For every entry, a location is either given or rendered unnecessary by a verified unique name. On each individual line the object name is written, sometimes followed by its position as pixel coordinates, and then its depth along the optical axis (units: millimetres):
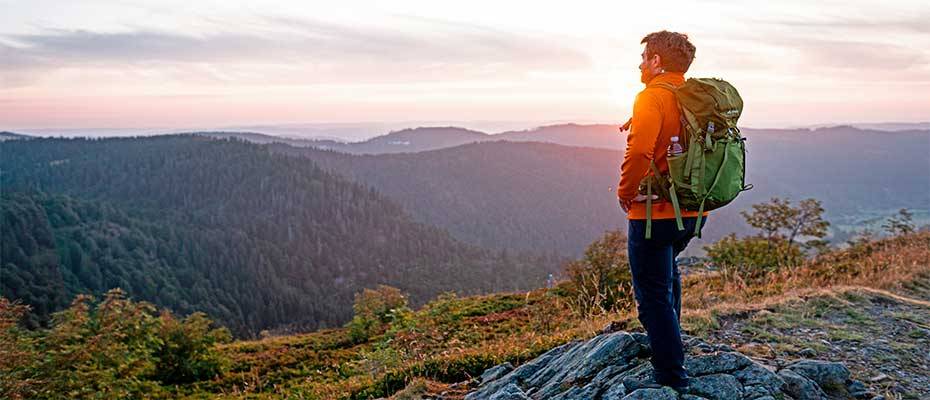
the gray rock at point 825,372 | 5227
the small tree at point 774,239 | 14625
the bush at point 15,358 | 9456
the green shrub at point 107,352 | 10844
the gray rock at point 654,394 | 4812
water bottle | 4379
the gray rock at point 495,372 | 6750
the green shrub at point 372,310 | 20031
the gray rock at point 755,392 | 4809
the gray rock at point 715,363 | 5160
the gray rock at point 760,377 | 4918
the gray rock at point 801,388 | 4941
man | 4363
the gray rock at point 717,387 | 4836
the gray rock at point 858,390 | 5113
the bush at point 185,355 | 16984
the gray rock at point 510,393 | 5573
